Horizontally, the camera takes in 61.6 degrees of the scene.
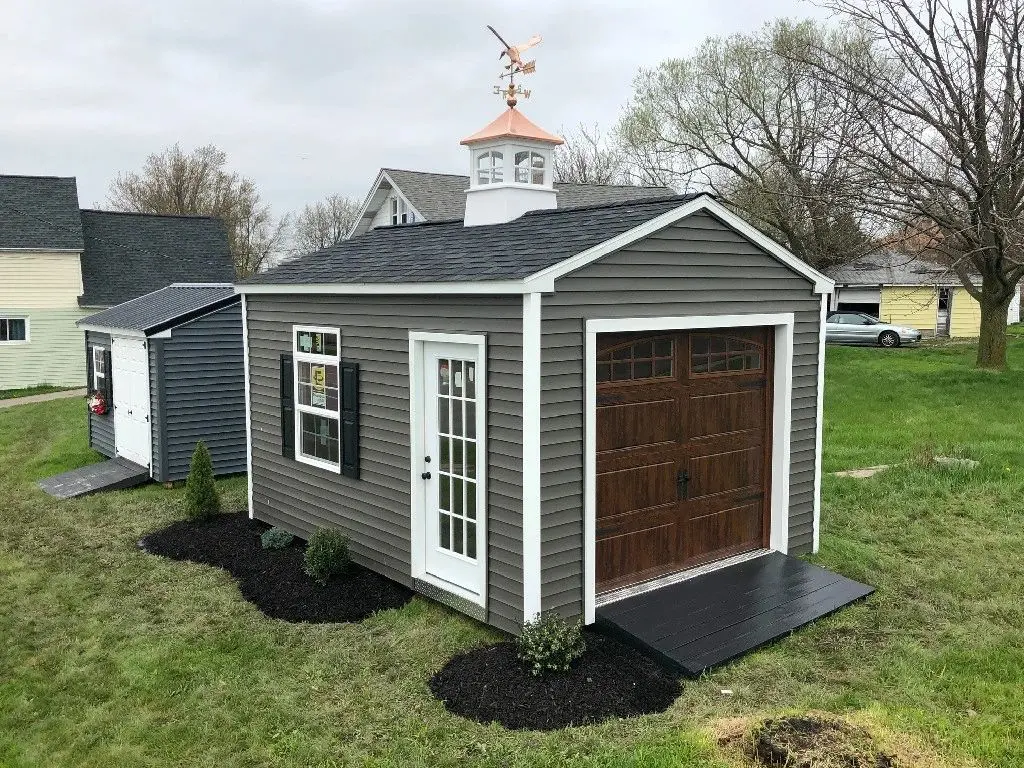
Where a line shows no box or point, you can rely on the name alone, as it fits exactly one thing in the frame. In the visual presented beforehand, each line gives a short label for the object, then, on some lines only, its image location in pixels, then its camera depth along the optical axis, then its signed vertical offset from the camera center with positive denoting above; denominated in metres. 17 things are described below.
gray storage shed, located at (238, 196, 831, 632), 5.95 -0.70
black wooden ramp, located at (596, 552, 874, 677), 5.82 -2.22
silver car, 29.69 -0.68
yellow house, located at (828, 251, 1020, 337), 33.97 +0.47
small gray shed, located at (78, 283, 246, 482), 11.04 -0.92
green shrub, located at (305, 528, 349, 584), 7.25 -2.04
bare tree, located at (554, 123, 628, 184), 38.38 +7.18
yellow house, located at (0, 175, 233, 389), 22.55 +1.14
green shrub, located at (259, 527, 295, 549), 8.30 -2.18
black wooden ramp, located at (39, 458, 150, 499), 10.95 -2.17
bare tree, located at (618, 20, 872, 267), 21.48 +5.51
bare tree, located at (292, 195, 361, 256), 57.28 +6.26
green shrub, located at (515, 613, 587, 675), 5.53 -2.16
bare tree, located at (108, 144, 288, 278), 41.19 +5.93
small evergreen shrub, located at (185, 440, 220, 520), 9.29 -1.92
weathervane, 8.59 +2.48
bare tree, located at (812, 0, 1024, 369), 16.58 +3.60
